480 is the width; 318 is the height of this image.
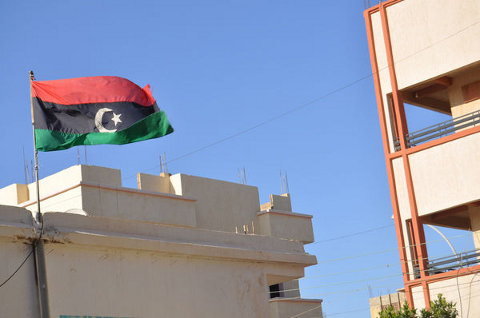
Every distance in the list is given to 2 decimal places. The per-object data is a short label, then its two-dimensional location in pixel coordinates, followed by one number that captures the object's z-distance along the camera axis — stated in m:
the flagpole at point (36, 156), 14.41
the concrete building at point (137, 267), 14.11
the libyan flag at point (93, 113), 15.28
